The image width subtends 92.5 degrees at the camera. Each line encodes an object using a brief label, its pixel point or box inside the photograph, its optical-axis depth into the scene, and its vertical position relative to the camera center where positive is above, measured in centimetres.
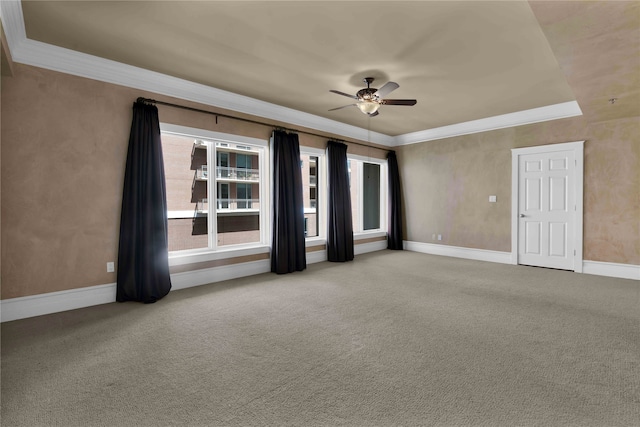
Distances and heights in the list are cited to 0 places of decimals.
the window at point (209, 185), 470 +36
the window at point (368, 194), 773 +27
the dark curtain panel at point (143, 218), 375 -14
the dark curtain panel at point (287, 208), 524 -4
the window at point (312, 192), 643 +28
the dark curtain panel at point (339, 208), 625 -7
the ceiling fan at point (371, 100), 399 +140
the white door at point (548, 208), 533 -12
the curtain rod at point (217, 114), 397 +141
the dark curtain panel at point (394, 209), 767 -13
